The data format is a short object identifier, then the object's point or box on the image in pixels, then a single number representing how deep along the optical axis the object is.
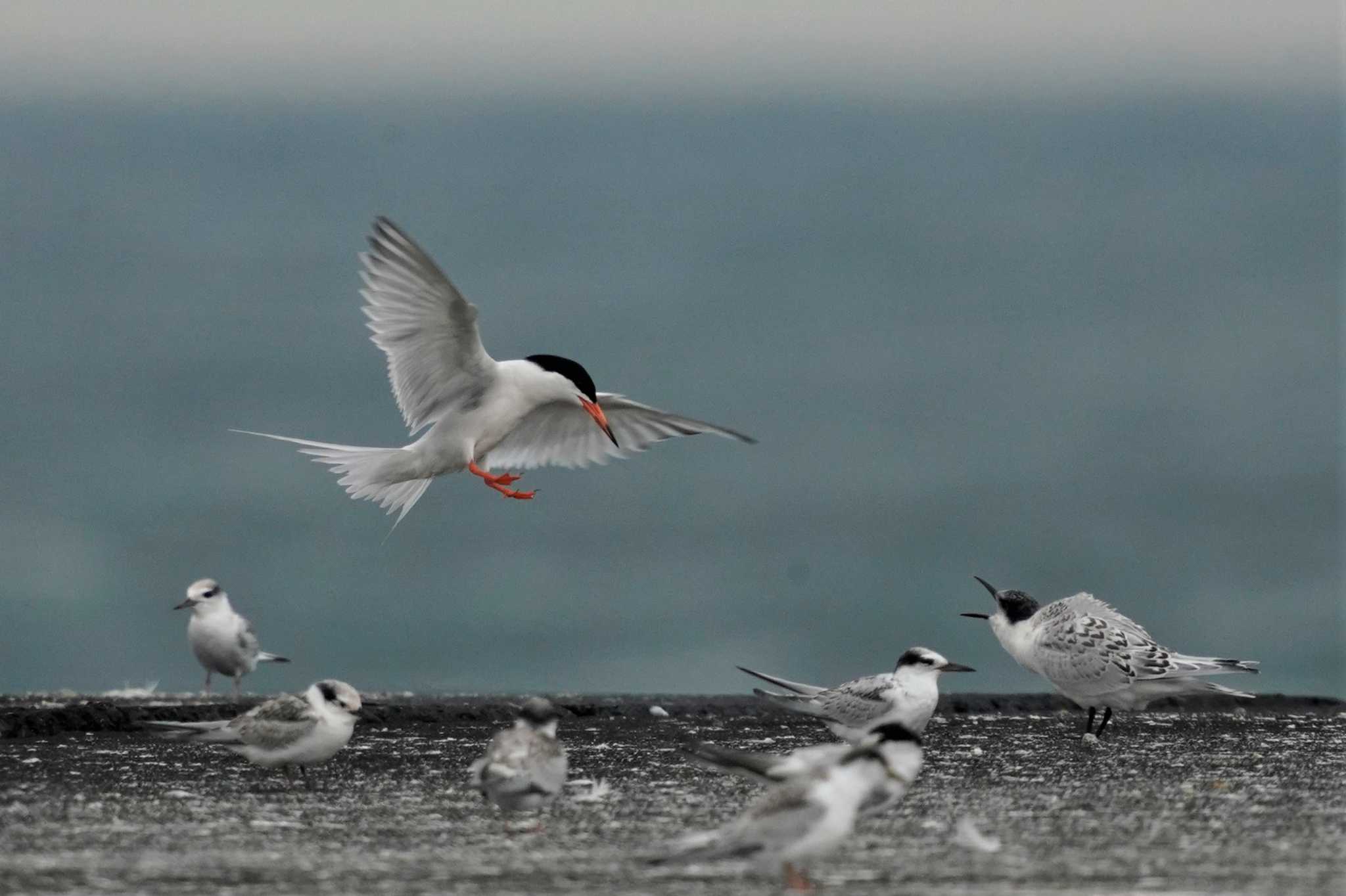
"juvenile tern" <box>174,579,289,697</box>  24.83
